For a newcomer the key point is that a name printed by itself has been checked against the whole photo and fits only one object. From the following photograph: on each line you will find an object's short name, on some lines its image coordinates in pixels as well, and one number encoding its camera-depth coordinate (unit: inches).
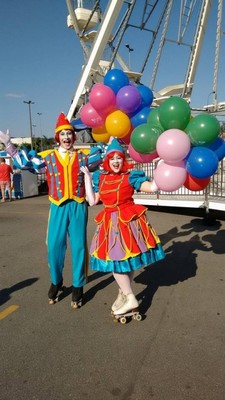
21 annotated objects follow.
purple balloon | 132.0
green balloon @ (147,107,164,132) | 118.7
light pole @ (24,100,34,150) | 1728.6
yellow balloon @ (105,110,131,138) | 134.2
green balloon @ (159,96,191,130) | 108.7
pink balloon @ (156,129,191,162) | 102.7
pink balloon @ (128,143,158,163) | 123.0
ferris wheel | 598.4
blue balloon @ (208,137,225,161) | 114.2
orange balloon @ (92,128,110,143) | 151.9
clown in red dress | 110.0
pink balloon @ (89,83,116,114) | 136.2
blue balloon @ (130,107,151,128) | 138.3
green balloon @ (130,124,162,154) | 113.8
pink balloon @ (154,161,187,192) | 107.6
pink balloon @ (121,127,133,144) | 139.9
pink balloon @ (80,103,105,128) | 145.3
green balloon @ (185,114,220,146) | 105.2
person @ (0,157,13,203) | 426.9
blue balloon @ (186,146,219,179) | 105.3
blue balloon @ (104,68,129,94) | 141.2
